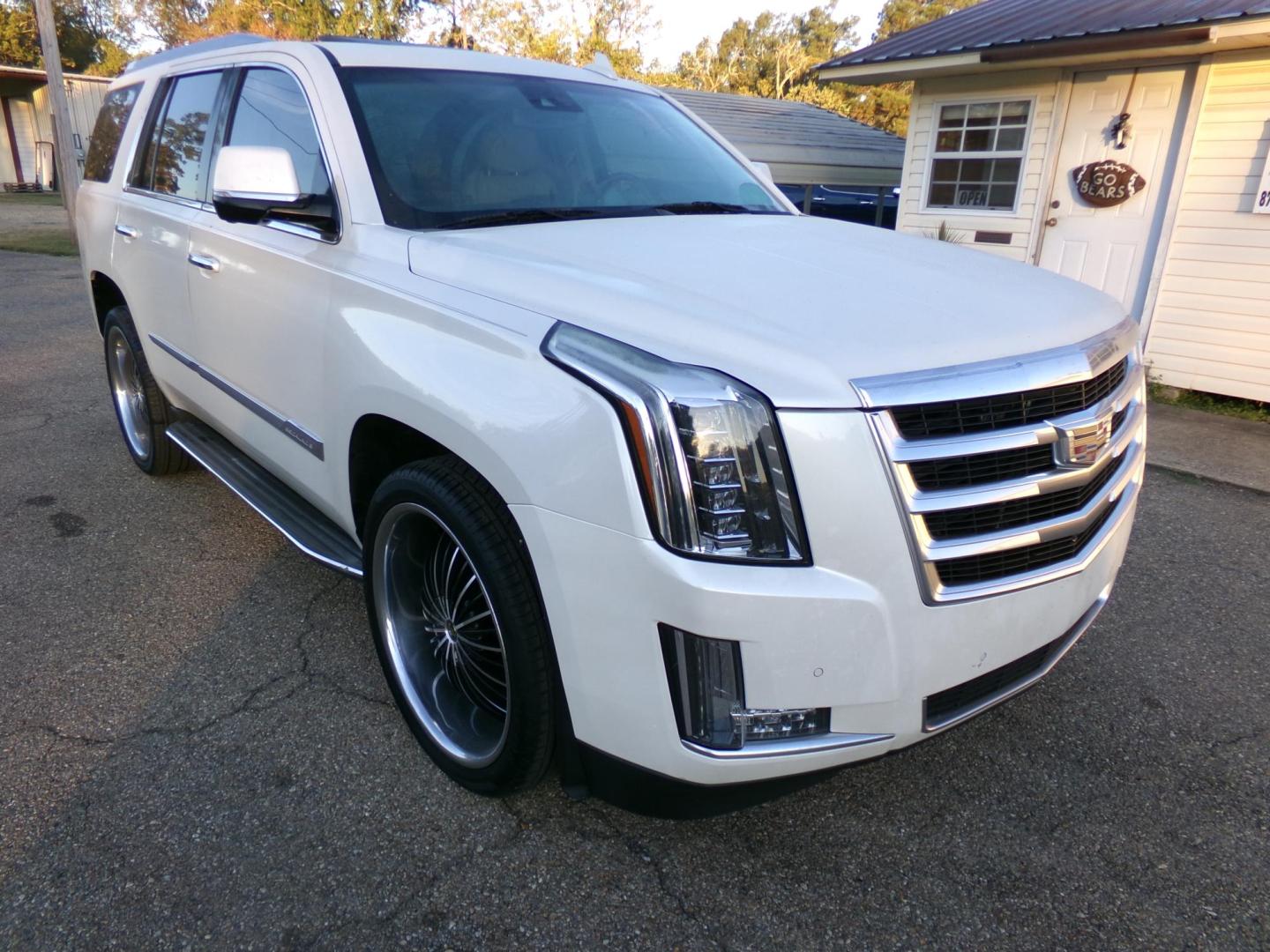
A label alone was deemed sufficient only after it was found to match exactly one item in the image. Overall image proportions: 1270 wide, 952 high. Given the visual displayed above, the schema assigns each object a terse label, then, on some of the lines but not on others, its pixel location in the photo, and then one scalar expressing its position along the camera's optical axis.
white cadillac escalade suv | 1.66
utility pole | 13.92
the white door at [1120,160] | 7.44
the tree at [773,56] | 43.44
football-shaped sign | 7.67
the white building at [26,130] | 28.25
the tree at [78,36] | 38.31
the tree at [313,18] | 31.09
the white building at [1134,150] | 6.96
